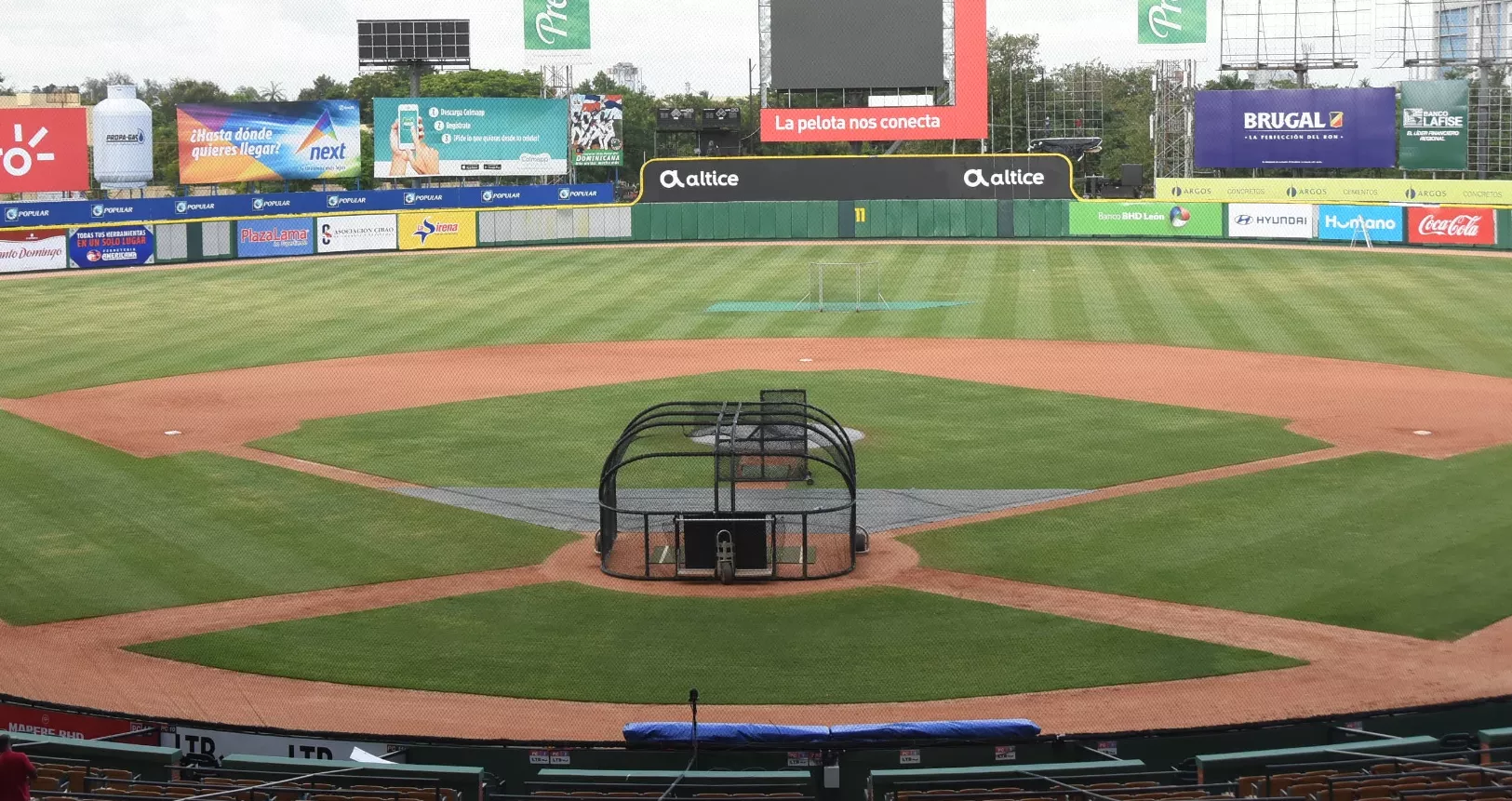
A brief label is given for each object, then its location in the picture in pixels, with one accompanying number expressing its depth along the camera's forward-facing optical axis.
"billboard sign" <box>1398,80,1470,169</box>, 74.94
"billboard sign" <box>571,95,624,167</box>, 81.62
